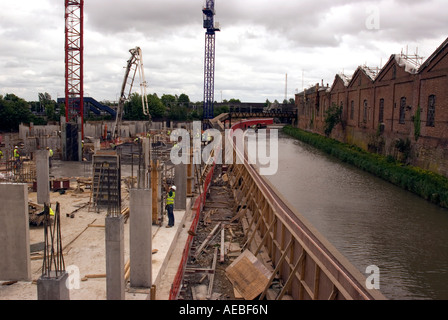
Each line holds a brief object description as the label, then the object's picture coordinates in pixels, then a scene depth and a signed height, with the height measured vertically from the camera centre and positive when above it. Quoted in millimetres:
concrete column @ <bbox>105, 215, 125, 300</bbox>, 6320 -2265
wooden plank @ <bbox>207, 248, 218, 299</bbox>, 9181 -3867
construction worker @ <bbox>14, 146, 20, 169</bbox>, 21272 -1992
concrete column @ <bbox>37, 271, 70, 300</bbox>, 5141 -2169
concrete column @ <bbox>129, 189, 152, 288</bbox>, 7723 -2225
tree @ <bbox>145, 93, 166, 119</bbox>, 69562 +2015
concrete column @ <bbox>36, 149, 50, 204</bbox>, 14203 -2086
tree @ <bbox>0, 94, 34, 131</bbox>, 45656 +328
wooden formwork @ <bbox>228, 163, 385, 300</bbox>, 6682 -2832
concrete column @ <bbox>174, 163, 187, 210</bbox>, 13511 -2272
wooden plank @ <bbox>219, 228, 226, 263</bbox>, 11070 -3721
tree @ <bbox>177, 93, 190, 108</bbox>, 103812 +5375
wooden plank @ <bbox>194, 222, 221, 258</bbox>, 11344 -3691
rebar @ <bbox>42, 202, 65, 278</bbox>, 5301 -1867
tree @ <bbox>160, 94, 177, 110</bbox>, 92644 +4863
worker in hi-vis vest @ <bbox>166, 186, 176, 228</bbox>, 11375 -2394
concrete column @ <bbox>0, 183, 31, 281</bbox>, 8016 -2382
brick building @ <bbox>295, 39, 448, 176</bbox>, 22016 +826
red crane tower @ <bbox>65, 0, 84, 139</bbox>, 28656 +4600
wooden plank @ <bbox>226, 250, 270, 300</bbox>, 9219 -3730
